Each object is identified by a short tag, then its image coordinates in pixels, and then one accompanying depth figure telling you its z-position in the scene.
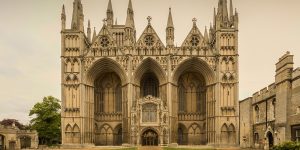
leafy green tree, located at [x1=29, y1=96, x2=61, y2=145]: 74.25
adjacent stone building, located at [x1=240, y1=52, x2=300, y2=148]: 36.35
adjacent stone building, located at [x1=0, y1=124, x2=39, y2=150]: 63.91
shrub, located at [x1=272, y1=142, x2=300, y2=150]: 23.19
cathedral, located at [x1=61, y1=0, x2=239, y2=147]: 62.47
